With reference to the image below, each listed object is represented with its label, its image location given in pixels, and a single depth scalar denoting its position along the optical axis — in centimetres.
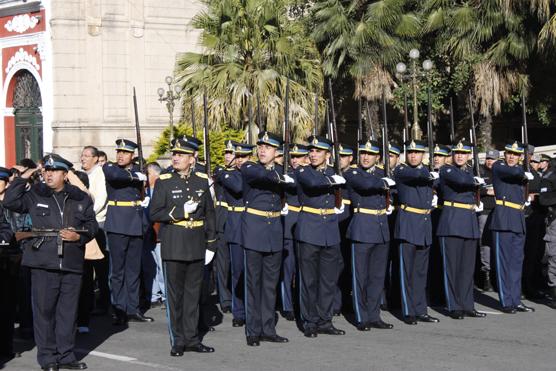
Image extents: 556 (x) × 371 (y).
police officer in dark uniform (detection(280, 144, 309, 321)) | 1198
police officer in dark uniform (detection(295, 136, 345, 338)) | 1092
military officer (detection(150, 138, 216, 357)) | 1001
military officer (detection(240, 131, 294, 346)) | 1055
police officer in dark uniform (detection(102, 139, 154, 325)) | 1194
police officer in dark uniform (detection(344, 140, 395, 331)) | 1135
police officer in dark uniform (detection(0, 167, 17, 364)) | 1005
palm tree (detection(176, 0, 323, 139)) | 2377
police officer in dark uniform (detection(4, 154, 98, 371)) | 940
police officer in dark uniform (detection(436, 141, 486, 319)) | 1205
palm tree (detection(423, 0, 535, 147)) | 2211
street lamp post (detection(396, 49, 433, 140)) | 2038
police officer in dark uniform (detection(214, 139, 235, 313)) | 1277
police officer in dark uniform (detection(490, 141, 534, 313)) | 1239
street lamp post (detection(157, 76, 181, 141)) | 2398
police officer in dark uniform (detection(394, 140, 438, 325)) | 1170
